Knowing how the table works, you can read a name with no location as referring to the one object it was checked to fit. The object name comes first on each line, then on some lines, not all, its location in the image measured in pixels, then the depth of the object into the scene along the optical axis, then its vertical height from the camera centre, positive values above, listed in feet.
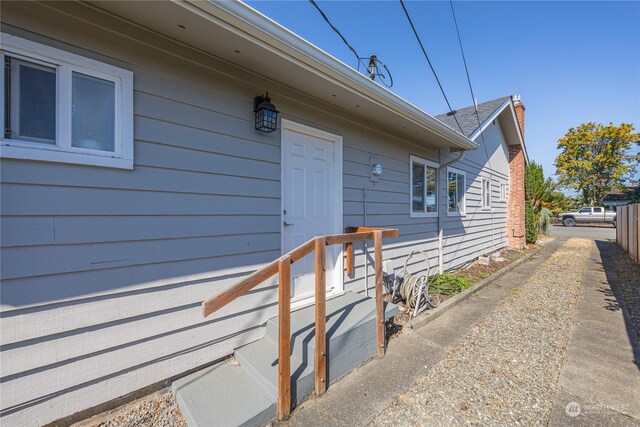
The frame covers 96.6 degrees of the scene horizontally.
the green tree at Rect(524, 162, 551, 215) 38.99 +4.09
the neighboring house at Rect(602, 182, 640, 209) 87.61 +5.41
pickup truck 74.49 -0.91
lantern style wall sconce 9.22 +3.29
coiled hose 13.08 -3.81
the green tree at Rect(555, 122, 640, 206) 84.89 +16.72
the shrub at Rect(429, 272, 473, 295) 16.72 -4.39
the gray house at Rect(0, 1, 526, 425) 5.73 +0.83
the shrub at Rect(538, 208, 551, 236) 50.11 -1.61
